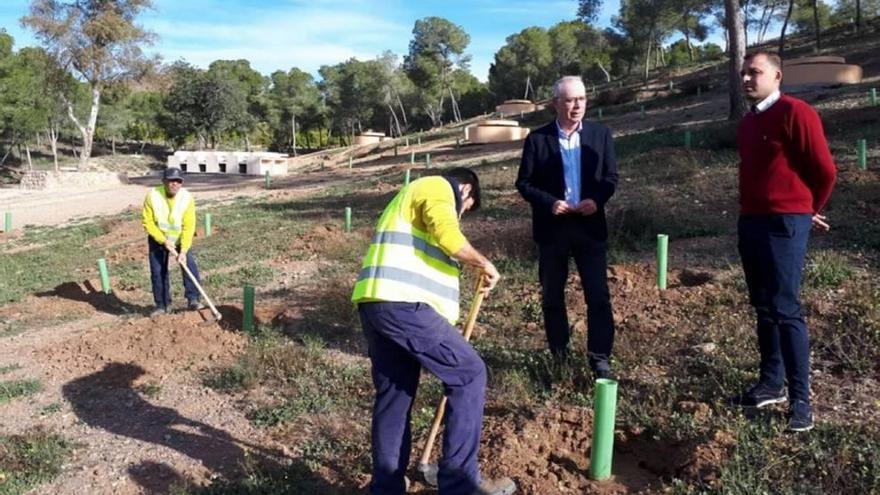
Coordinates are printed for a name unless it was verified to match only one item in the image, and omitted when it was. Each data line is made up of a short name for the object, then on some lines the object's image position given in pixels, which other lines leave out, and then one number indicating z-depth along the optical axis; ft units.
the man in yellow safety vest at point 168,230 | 23.90
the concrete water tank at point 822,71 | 86.58
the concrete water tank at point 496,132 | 111.65
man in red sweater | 10.50
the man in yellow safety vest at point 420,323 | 9.39
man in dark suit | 13.15
